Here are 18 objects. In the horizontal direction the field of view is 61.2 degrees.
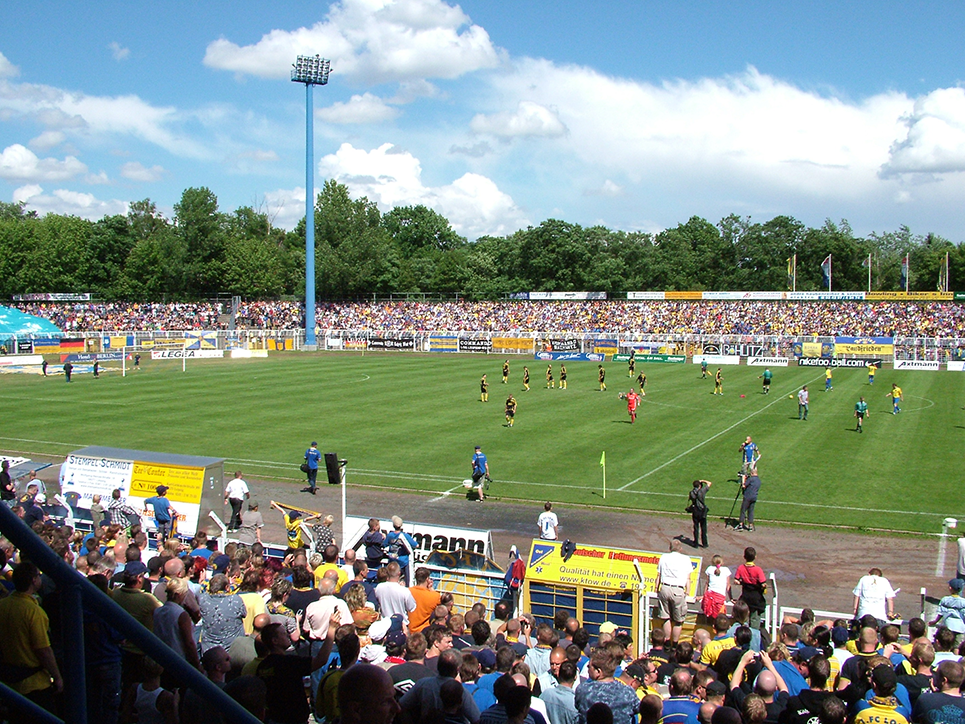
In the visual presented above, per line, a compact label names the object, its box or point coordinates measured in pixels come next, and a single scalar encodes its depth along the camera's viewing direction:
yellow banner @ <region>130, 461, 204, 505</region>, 19.56
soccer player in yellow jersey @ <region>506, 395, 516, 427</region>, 34.81
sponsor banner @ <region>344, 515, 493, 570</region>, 16.20
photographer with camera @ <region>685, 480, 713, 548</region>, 19.30
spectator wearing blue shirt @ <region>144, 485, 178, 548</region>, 18.56
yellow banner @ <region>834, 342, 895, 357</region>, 69.81
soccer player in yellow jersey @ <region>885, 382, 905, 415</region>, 39.60
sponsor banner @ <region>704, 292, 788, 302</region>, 90.00
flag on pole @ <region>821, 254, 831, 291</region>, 93.02
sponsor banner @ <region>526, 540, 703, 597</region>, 12.66
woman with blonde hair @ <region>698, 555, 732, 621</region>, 12.30
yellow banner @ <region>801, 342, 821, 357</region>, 69.88
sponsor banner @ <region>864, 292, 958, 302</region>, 81.44
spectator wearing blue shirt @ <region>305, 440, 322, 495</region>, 24.30
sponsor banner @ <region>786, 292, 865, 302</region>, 85.50
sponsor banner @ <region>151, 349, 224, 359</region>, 66.50
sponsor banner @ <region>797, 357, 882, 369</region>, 66.19
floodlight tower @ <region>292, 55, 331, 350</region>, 87.81
